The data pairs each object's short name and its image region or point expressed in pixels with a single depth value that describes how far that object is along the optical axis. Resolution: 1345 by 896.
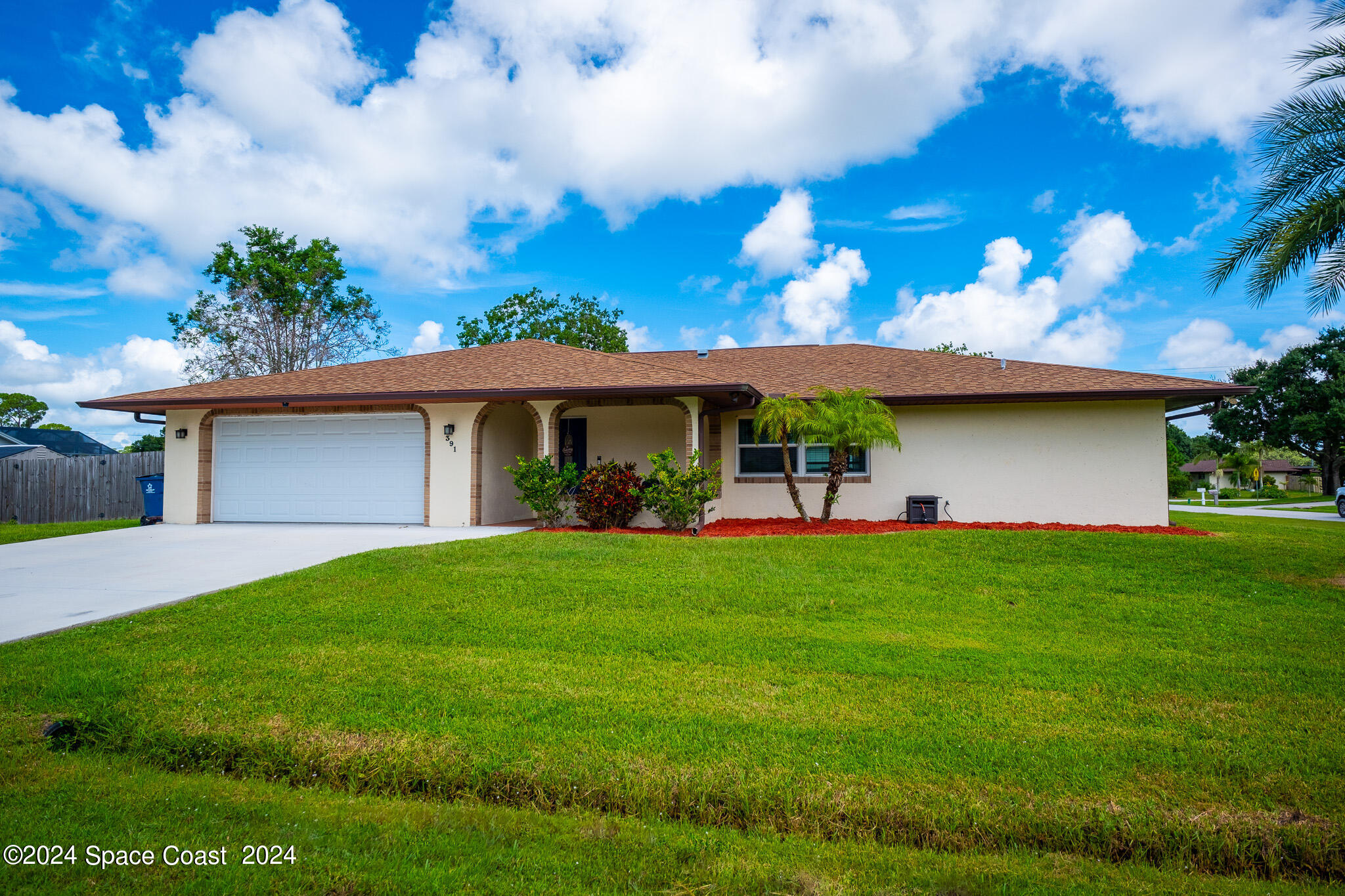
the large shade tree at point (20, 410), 51.75
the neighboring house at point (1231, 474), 50.50
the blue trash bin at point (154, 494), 14.34
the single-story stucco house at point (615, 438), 12.74
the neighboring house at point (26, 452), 25.55
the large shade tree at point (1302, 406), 36.56
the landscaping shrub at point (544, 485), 12.17
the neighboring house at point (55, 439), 30.24
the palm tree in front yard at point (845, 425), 11.56
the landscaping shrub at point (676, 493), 11.56
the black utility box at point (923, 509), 12.93
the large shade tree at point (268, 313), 29.77
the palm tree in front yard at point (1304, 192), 8.32
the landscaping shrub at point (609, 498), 11.95
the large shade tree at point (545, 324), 33.00
